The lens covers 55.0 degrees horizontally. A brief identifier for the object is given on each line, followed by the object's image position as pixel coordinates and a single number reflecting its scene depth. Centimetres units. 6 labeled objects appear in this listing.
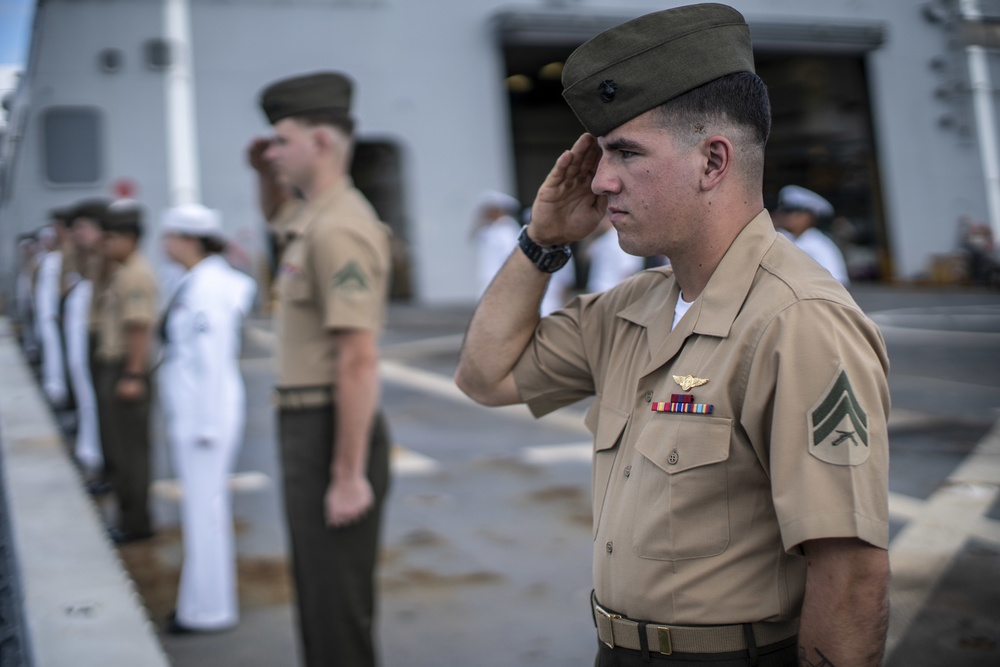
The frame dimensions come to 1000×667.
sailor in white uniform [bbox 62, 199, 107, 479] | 659
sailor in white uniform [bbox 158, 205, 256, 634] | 416
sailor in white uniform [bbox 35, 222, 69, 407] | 977
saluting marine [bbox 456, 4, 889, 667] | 141
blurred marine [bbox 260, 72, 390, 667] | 297
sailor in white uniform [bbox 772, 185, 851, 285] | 647
